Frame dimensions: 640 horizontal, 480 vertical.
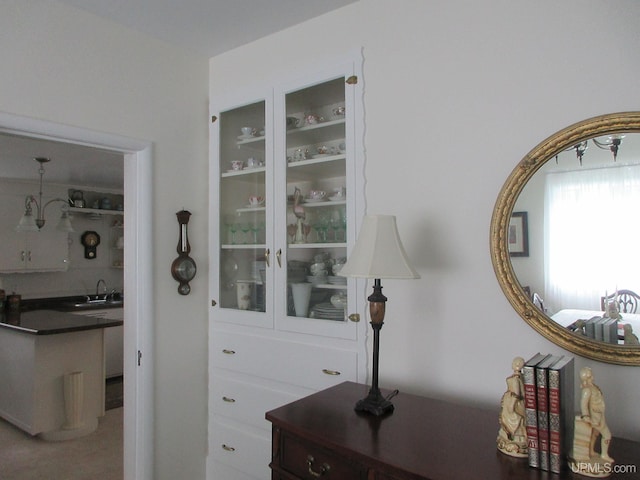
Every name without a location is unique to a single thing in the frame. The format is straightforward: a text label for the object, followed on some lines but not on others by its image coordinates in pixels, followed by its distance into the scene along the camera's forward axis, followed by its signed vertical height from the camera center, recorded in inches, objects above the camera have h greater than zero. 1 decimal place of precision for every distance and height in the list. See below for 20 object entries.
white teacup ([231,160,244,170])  97.8 +17.5
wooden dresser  44.2 -23.3
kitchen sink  213.5 -31.1
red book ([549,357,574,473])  43.1 -18.1
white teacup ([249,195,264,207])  93.0 +8.9
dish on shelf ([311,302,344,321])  79.6 -13.3
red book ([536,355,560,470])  43.7 -17.8
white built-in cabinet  79.0 -2.2
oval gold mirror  52.9 +0.3
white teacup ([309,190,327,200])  83.8 +9.1
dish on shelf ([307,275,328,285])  83.0 -7.4
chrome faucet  245.7 -24.5
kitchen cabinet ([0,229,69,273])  206.2 -4.2
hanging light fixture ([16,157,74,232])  190.5 +13.1
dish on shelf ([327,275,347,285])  79.7 -7.3
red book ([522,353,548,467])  44.3 -17.8
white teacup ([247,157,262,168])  93.7 +17.3
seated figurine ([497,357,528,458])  46.2 -19.3
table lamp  57.1 -3.3
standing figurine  42.0 -19.4
